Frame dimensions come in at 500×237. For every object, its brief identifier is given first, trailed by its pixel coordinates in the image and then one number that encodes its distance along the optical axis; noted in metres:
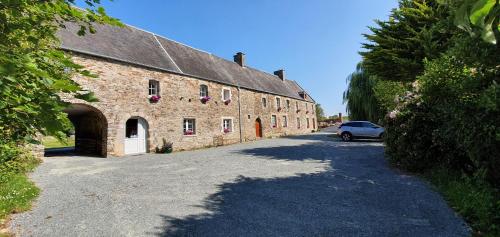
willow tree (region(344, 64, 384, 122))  24.28
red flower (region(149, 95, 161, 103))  15.34
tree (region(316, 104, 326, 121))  57.86
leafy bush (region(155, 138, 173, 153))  15.68
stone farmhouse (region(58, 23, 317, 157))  13.48
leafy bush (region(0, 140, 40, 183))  7.50
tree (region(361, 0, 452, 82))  10.27
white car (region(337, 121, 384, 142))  19.00
